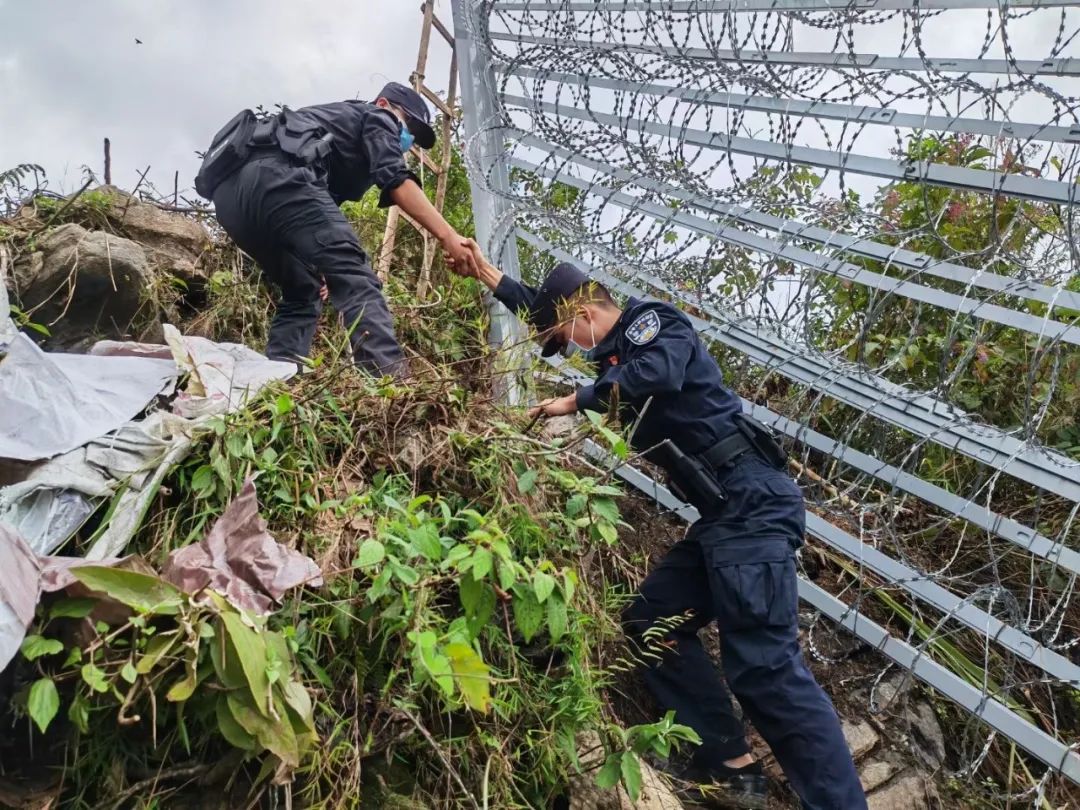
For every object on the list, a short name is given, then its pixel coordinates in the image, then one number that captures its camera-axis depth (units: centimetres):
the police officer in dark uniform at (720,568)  258
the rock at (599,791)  218
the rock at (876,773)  298
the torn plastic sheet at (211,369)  250
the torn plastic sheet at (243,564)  184
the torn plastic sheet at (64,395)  224
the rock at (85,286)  357
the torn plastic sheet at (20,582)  159
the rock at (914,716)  313
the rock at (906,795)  293
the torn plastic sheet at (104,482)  204
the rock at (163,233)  409
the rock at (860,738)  308
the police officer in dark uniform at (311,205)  325
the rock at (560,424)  357
